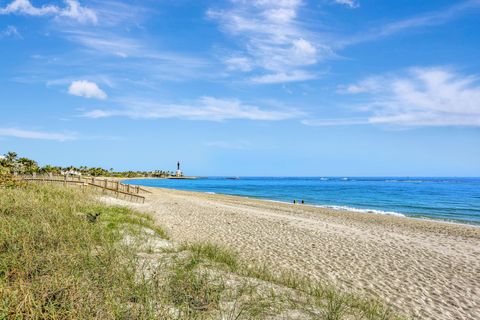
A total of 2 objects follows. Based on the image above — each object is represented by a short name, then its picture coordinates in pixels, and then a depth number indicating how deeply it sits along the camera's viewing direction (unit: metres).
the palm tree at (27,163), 57.15
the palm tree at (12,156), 54.57
